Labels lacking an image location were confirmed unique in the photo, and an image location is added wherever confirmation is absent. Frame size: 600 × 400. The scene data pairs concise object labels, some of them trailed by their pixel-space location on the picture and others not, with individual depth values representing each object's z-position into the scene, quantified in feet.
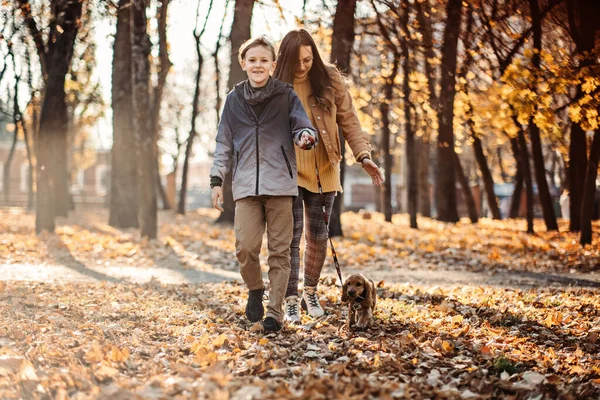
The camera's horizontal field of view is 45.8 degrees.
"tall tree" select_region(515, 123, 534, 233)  56.39
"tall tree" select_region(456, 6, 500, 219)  39.91
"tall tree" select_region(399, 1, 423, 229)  47.16
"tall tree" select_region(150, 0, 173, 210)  43.71
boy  16.03
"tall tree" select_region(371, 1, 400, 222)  40.19
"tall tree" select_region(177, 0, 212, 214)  67.10
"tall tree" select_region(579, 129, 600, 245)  37.91
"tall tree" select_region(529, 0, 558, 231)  39.55
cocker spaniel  16.76
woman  17.54
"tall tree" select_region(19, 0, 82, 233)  44.91
